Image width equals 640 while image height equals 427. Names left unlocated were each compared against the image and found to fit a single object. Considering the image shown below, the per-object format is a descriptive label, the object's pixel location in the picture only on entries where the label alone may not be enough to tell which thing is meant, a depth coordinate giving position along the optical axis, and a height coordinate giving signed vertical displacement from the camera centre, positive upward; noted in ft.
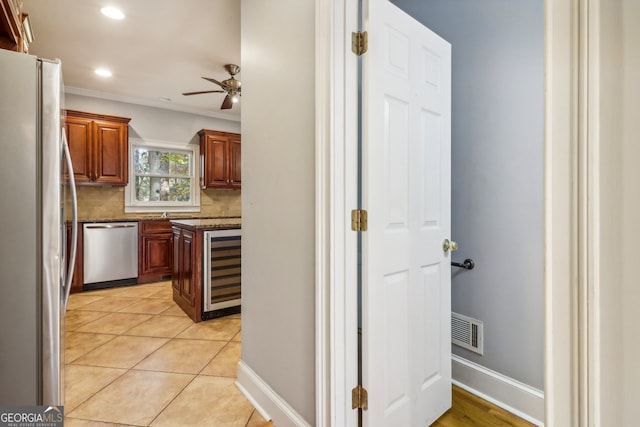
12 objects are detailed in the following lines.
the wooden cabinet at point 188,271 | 9.98 -2.05
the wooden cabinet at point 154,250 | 15.23 -1.94
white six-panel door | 4.38 -0.14
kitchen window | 16.53 +1.75
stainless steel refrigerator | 3.89 -0.24
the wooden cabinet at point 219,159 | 17.51 +2.84
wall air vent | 6.26 -2.46
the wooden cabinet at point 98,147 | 13.93 +2.83
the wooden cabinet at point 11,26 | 4.89 +2.99
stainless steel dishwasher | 13.95 -1.97
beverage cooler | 10.05 -2.01
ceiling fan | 11.91 +4.62
